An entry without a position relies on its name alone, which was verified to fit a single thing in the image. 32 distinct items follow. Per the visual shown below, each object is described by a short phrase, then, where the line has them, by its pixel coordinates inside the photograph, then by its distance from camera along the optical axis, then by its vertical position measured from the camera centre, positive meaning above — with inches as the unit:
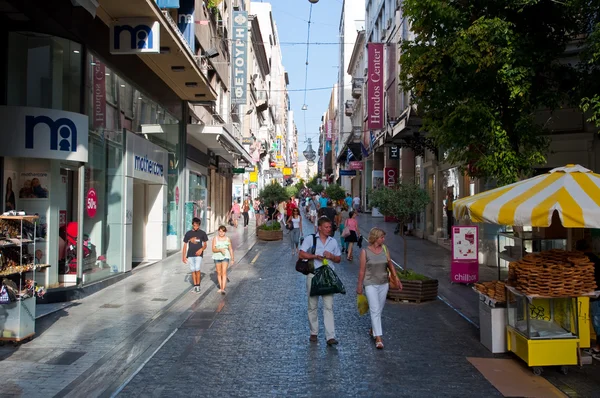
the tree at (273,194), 1061.1 +36.5
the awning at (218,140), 791.1 +120.1
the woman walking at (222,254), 443.2 -32.2
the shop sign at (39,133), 367.6 +54.7
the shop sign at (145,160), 530.4 +56.1
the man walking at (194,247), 453.1 -27.1
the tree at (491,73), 397.4 +105.5
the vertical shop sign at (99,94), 442.6 +97.1
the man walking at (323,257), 290.2 -23.7
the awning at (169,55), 410.6 +150.3
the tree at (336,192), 1534.2 +57.7
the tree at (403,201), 507.5 +10.7
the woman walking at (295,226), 747.4 -17.2
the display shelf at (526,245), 357.7 -21.4
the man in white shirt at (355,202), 1637.6 +32.3
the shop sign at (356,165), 1884.8 +161.2
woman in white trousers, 287.1 -33.7
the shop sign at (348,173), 1971.0 +144.1
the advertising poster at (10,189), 372.8 +16.7
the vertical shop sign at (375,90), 1272.1 +284.3
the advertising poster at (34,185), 385.1 +20.1
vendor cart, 248.8 -37.1
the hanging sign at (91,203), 444.8 +8.9
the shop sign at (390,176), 1355.8 +89.4
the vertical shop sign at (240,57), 1202.0 +345.2
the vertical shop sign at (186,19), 718.5 +249.7
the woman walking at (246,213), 1267.2 +0.8
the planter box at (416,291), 414.6 -58.7
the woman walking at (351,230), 669.9 -20.4
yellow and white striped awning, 246.1 +5.3
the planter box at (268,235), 959.6 -37.2
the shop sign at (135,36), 429.1 +136.9
